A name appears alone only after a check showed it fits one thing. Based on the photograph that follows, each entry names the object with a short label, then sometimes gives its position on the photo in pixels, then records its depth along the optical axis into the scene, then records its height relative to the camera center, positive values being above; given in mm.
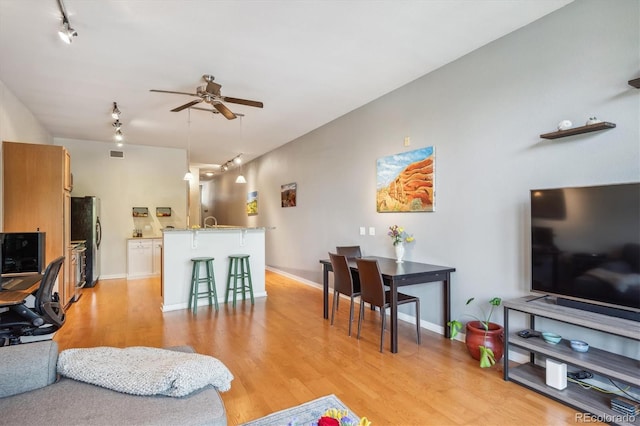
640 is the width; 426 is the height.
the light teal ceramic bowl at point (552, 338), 2479 -953
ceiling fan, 3615 +1307
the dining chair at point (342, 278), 3756 -753
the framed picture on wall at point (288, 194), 6914 +420
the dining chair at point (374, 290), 3275 -789
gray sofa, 1314 -811
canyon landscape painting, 3842 +394
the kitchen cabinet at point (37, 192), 3994 +299
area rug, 2080 -1318
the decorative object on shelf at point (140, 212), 7309 +65
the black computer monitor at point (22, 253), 3305 -384
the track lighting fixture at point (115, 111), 4693 +1490
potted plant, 2838 -1141
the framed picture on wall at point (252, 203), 8859 +301
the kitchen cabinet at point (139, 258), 7074 -925
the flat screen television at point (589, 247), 2146 -250
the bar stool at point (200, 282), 4684 -986
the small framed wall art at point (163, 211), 7570 +86
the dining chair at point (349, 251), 4723 -538
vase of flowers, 4031 -319
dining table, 3188 -654
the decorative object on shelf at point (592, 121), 2400 +665
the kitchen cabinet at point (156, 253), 7270 -853
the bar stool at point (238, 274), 4970 -930
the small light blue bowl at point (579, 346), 2322 -952
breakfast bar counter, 4777 -608
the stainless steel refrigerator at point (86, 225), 6211 -181
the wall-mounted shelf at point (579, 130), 2330 +610
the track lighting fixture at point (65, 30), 2529 +1442
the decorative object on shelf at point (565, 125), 2543 +678
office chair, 2490 -800
